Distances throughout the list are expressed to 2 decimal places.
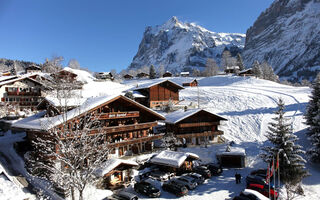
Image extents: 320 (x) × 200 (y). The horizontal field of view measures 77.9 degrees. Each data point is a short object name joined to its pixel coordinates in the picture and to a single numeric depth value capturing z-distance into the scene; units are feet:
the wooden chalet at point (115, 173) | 65.16
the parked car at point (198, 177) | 75.20
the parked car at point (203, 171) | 81.41
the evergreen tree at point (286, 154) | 75.10
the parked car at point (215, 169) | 85.25
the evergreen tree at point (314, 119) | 88.69
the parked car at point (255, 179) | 68.81
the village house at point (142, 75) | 366.63
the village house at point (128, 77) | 372.99
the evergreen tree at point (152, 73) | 337.52
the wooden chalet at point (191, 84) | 254.35
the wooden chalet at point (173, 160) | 77.61
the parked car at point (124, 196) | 58.86
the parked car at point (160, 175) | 77.10
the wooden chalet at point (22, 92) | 144.36
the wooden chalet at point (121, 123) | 76.89
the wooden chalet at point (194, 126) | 108.68
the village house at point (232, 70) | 323.00
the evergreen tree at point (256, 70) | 280.04
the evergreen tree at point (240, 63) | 330.16
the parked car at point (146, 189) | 64.23
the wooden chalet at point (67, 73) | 189.90
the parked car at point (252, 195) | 59.32
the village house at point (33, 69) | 270.38
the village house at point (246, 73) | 279.08
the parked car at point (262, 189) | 65.52
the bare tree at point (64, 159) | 44.70
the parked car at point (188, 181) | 70.74
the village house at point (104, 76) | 283.38
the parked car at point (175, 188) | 65.97
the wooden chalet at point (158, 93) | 161.18
